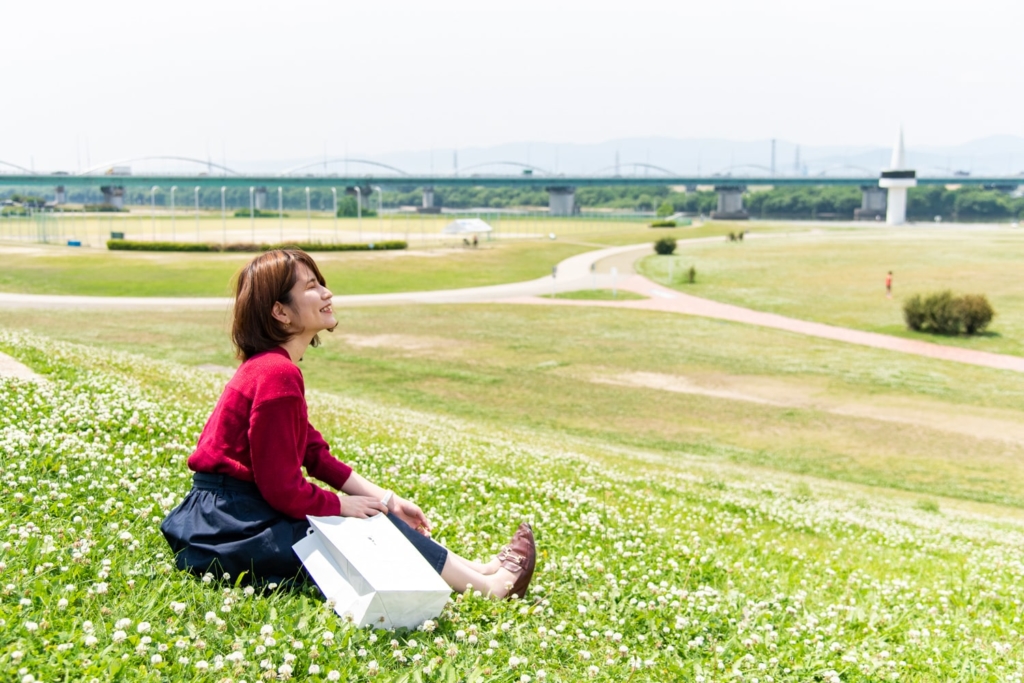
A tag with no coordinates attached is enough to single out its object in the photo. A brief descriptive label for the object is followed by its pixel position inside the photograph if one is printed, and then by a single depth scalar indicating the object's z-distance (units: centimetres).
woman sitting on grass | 502
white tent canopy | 8431
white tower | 16338
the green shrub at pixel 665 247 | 7744
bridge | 14550
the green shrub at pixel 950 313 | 3791
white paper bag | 486
